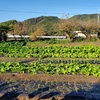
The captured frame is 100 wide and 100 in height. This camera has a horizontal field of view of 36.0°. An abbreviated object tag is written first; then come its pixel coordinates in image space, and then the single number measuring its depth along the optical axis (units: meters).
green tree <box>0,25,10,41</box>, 22.72
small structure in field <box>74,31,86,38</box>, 22.03
